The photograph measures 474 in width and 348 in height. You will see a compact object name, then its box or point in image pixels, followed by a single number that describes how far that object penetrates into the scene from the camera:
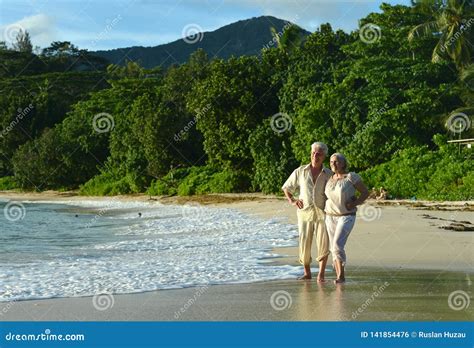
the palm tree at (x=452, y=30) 34.56
